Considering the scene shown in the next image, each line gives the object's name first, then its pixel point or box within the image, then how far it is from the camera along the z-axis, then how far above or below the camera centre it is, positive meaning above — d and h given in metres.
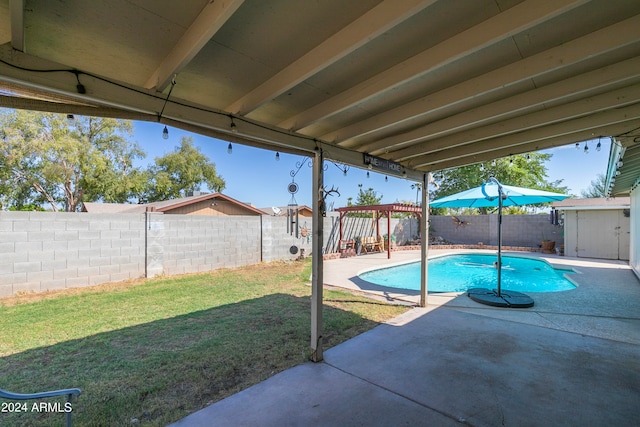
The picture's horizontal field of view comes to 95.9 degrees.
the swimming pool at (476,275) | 8.06 -1.81
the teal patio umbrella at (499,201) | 5.16 +0.39
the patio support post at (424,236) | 4.97 -0.29
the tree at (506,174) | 18.09 +3.05
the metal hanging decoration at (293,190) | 4.38 +0.43
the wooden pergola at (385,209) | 12.33 +0.46
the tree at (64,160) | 14.53 +3.22
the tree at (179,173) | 23.41 +3.82
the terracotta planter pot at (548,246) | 12.87 -1.15
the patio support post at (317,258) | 3.08 -0.43
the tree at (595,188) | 30.71 +3.68
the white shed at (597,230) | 10.68 -0.34
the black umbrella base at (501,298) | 4.96 -1.43
